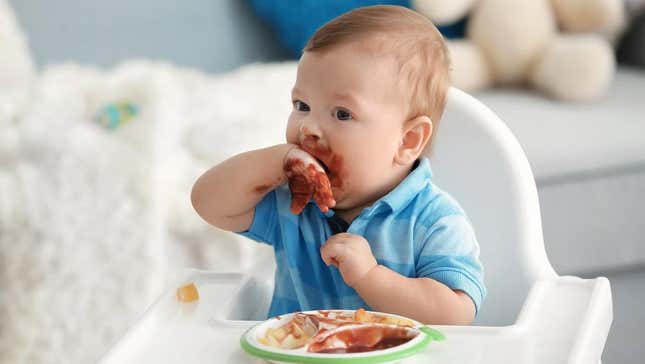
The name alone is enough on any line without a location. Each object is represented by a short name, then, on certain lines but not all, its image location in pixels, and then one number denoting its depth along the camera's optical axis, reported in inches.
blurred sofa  93.0
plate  54.8
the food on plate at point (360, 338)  56.0
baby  60.5
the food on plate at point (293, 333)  56.7
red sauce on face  61.5
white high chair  57.6
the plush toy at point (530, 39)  101.9
